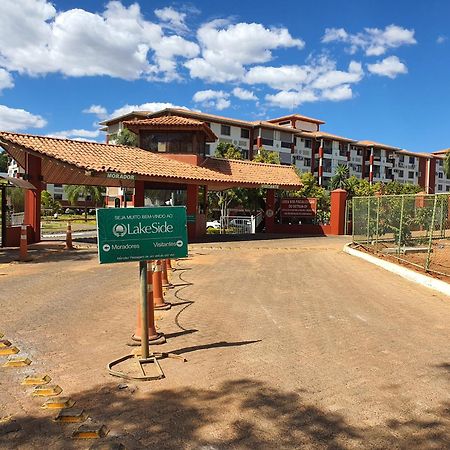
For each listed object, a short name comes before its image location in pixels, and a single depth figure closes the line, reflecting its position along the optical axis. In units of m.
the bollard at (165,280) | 9.39
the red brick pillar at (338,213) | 26.97
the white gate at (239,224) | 27.62
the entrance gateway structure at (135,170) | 17.94
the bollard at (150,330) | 5.69
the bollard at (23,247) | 13.45
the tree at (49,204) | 57.40
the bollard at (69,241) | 16.64
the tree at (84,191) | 55.28
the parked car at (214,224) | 32.21
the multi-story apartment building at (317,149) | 61.81
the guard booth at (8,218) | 16.53
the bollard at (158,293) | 7.20
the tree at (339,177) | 66.12
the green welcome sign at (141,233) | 4.87
